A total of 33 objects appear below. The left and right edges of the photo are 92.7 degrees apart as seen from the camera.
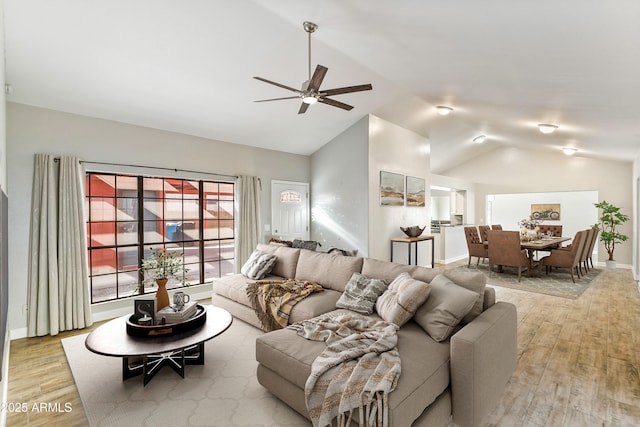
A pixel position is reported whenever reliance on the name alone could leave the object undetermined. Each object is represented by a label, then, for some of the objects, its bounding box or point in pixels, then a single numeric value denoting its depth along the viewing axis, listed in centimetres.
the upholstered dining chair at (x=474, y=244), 722
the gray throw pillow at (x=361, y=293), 278
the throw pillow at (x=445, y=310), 225
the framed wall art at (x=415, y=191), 652
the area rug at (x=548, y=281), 531
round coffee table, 228
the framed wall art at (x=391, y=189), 575
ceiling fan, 276
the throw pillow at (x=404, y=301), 242
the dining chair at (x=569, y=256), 602
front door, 592
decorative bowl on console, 602
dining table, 620
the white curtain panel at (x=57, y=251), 351
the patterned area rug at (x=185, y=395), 211
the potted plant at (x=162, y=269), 278
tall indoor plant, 710
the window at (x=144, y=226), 424
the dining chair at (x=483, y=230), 810
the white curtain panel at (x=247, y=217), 532
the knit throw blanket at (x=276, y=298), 316
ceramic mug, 278
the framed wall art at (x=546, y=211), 920
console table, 583
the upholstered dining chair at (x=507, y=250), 611
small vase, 277
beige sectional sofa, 178
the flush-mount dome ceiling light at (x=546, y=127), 496
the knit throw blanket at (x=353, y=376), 160
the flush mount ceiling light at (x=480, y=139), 753
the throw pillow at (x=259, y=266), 412
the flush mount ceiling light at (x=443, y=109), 529
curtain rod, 388
